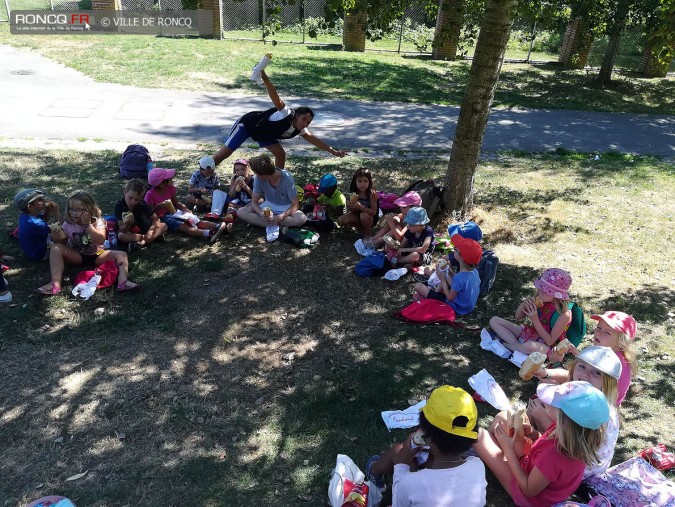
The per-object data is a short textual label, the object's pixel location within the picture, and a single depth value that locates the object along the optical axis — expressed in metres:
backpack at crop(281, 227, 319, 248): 6.58
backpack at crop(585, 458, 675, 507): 3.20
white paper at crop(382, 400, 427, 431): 4.00
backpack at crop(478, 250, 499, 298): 5.67
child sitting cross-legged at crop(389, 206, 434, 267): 5.96
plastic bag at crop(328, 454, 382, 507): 3.25
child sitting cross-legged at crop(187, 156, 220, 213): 7.29
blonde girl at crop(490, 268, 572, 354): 4.52
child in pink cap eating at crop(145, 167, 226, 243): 6.39
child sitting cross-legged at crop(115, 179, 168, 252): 6.02
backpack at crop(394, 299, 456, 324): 5.24
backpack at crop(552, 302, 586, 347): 4.73
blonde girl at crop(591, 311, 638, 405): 3.89
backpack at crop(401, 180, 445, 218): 7.16
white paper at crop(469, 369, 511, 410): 4.28
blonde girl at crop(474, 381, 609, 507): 2.91
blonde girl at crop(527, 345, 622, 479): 3.26
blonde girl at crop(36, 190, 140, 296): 5.34
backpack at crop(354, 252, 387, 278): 6.02
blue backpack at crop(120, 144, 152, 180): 8.02
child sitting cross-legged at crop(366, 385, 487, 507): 2.84
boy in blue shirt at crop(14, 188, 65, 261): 5.55
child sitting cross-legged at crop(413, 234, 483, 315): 5.06
